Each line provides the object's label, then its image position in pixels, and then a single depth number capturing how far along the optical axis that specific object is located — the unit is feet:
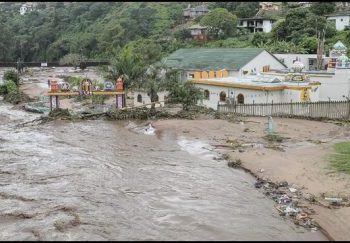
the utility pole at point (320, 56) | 144.38
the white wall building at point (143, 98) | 117.60
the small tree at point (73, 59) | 300.89
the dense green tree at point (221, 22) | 252.21
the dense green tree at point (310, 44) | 191.31
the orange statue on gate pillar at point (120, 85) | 112.57
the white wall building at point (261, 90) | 104.27
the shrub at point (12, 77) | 186.60
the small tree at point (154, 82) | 114.11
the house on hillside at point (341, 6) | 241.63
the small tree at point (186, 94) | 111.14
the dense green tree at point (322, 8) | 233.14
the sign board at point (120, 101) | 113.19
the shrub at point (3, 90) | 171.01
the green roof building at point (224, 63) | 134.21
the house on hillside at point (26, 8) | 524.93
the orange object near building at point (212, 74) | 127.95
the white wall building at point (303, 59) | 163.47
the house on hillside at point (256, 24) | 254.68
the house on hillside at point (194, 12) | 331.77
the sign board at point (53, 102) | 115.22
